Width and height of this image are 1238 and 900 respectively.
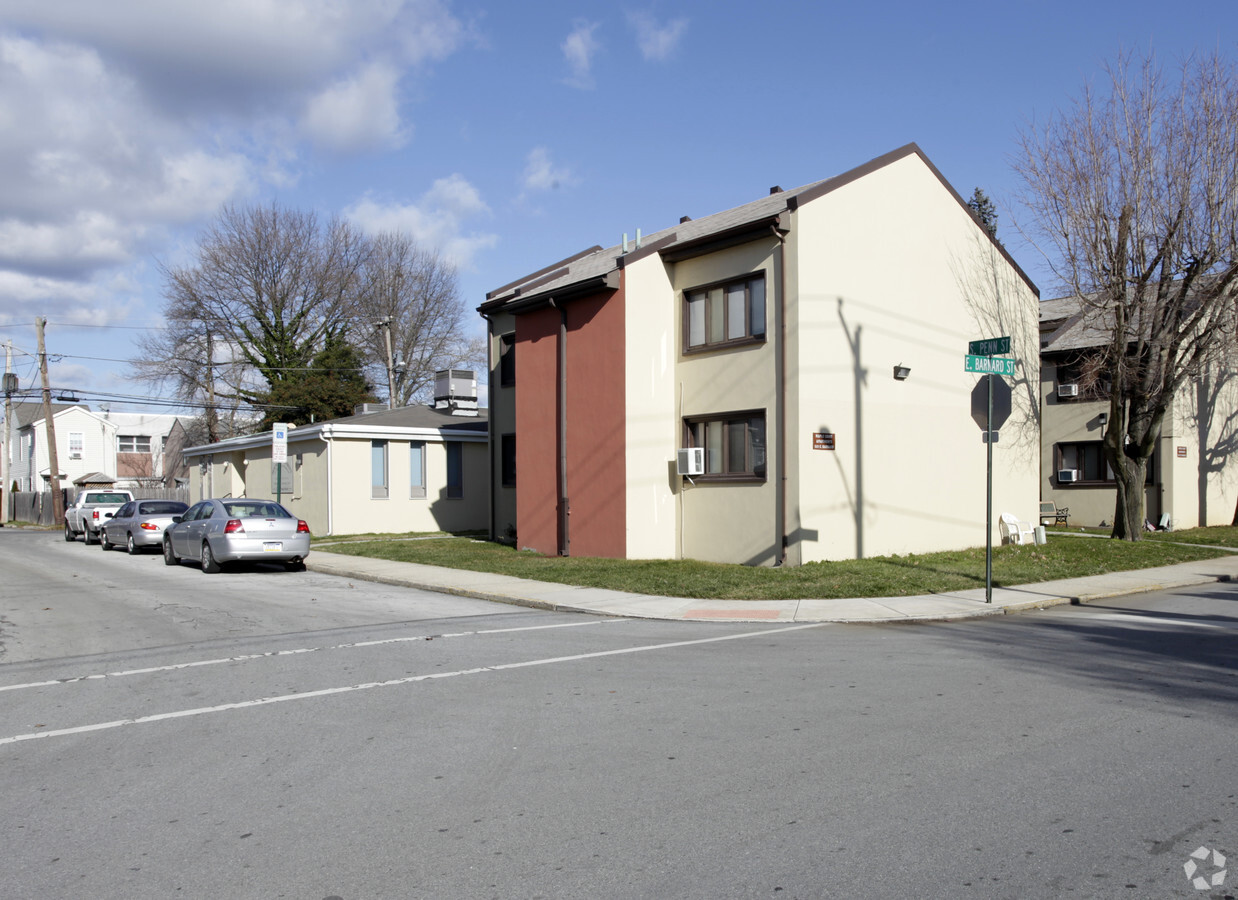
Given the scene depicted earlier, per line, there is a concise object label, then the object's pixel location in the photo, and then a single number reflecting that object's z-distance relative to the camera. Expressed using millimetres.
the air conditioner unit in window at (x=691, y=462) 18797
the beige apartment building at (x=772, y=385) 17656
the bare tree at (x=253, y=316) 45906
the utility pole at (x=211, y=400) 47000
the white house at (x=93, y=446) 66625
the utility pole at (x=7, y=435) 48594
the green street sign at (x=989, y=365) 12828
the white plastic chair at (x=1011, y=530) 22297
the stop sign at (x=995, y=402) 13055
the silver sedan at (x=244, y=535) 18453
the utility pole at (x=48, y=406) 43031
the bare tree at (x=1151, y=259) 21250
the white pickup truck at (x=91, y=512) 28297
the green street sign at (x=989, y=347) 12809
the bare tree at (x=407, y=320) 49812
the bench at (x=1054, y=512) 30234
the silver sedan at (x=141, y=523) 23484
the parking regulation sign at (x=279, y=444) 23688
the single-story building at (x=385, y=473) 27672
